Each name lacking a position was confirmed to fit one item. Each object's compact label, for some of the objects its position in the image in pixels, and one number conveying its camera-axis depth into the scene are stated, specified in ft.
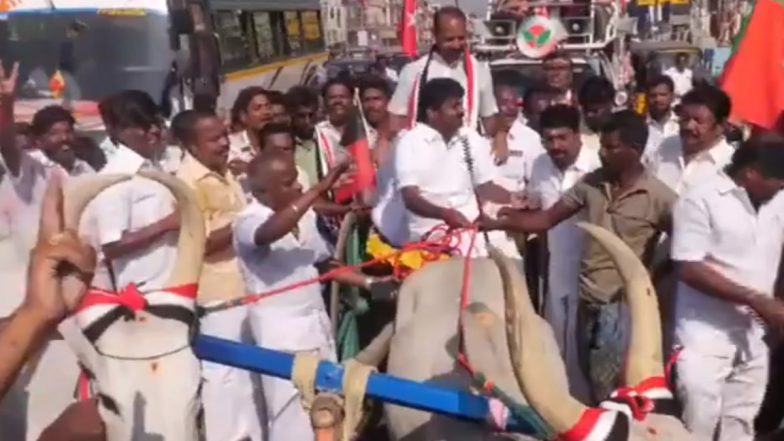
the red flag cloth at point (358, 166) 25.17
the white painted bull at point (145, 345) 12.81
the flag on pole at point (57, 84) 34.81
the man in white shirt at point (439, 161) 20.94
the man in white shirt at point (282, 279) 18.97
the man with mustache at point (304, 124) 27.02
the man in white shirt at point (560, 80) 32.63
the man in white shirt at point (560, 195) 22.03
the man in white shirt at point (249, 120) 25.02
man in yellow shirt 20.10
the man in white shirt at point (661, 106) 30.76
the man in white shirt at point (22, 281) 16.05
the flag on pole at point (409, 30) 50.70
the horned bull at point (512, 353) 12.06
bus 35.22
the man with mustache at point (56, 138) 24.23
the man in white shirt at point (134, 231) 18.03
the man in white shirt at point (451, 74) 24.00
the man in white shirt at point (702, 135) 22.13
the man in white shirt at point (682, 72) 55.00
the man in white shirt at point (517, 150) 26.43
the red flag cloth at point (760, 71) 23.16
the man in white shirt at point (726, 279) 18.13
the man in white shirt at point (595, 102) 27.20
